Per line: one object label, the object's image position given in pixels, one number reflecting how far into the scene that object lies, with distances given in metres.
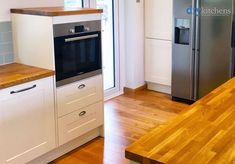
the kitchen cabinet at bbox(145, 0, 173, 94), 4.71
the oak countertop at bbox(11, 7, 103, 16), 2.99
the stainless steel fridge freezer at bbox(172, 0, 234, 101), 4.03
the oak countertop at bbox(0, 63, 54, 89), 2.72
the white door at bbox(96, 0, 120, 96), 4.78
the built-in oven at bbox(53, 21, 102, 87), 3.09
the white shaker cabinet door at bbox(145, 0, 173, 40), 4.67
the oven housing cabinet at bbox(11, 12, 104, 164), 3.06
